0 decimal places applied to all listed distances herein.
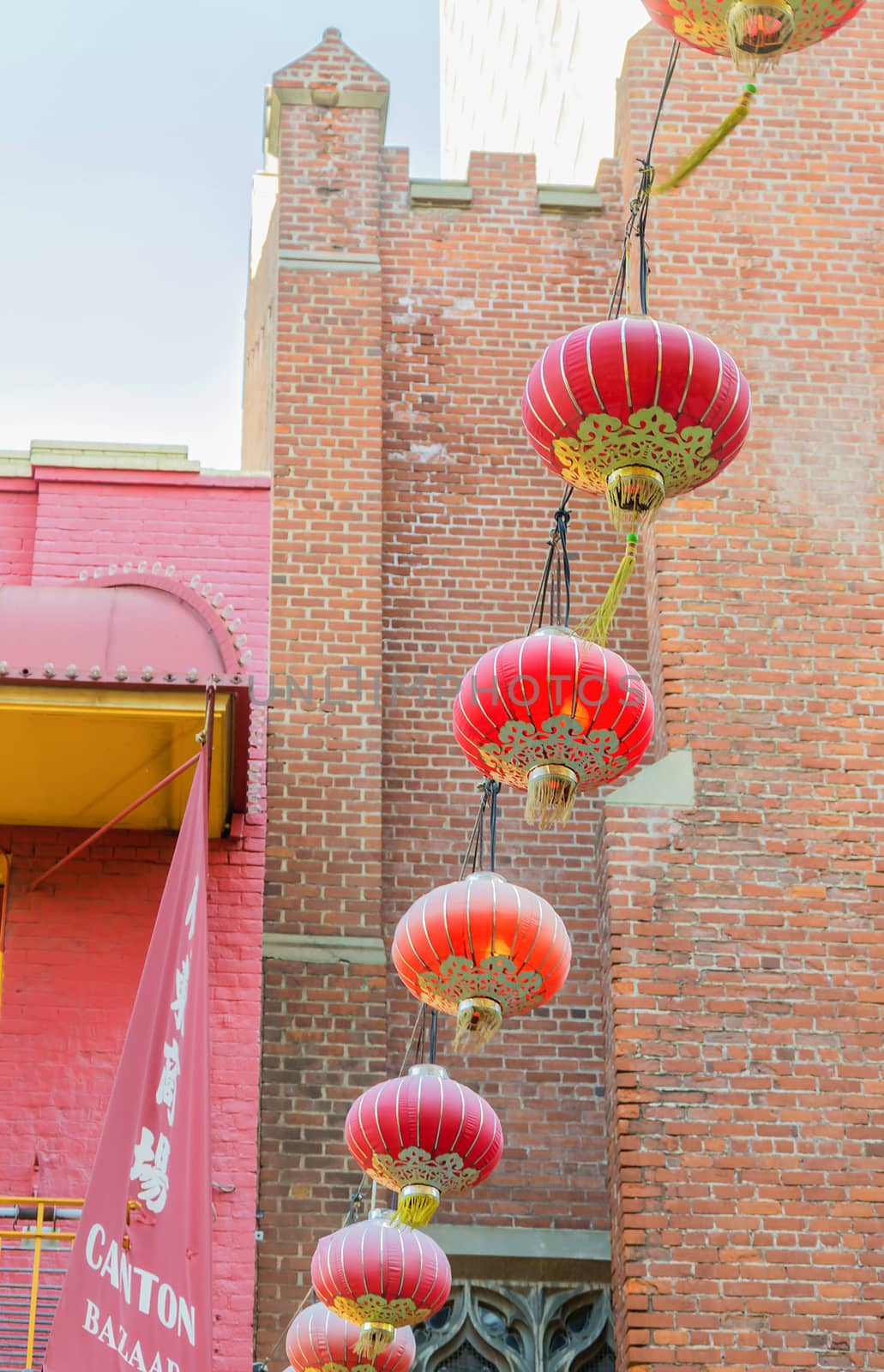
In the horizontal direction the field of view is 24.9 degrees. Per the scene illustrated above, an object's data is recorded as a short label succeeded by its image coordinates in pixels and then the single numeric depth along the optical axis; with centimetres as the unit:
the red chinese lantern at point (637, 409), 699
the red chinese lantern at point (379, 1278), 866
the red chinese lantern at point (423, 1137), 859
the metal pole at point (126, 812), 932
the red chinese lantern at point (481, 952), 832
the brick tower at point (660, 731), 997
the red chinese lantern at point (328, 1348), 905
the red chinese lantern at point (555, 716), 777
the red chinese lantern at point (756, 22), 663
